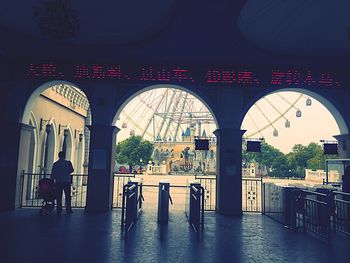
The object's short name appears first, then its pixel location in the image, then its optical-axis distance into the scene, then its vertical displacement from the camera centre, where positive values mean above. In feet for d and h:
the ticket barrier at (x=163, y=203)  23.50 -3.55
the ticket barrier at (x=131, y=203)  19.54 -3.36
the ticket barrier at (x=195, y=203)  20.46 -3.26
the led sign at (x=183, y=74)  25.88 +8.64
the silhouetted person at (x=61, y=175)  25.39 -1.38
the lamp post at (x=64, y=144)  49.36 +2.98
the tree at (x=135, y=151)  146.41 +6.14
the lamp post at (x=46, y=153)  43.44 +1.14
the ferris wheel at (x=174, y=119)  164.52 +29.60
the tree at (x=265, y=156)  160.56 +5.46
